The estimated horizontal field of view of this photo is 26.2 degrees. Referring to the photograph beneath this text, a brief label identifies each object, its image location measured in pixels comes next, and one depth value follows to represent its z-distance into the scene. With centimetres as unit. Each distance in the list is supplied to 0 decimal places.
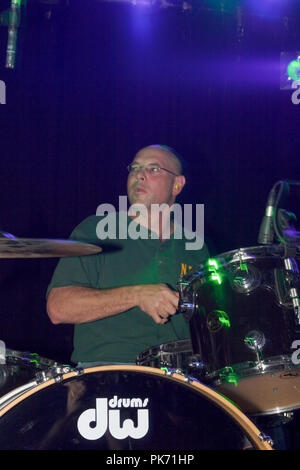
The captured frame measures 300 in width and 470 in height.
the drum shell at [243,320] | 210
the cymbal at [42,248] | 177
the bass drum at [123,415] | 173
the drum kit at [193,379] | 175
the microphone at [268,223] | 208
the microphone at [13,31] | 272
